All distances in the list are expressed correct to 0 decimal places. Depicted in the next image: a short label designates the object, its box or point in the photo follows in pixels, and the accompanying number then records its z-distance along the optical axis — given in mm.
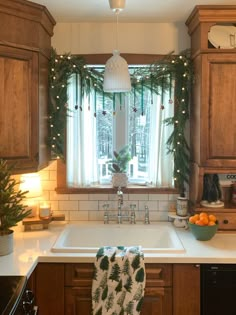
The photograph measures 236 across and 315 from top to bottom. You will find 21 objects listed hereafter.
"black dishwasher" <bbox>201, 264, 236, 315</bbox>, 1628
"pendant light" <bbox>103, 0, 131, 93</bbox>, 1801
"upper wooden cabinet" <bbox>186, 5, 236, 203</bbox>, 1872
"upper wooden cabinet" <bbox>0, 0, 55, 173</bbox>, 1716
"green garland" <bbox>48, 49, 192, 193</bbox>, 2080
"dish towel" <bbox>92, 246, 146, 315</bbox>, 1565
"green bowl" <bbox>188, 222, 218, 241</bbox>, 1814
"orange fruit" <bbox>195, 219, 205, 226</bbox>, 1823
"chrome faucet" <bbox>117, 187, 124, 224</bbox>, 2114
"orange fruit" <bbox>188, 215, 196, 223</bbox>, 1862
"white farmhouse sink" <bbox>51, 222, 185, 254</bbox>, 2065
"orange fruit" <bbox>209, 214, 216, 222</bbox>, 1850
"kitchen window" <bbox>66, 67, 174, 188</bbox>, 2196
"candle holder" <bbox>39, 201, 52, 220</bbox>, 2067
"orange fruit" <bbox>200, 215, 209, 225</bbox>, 1825
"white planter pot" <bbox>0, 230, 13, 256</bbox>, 1644
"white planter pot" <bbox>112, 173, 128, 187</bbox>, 2144
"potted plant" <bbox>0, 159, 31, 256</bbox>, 1620
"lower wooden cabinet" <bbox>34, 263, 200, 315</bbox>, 1652
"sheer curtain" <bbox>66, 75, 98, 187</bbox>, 2205
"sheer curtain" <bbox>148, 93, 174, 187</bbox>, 2193
